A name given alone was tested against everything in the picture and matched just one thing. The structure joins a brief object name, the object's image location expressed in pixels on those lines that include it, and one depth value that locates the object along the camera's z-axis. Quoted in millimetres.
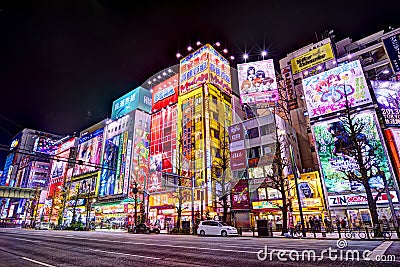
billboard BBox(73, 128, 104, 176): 68812
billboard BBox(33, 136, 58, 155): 102731
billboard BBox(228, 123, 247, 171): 36781
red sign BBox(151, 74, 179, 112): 56156
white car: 21172
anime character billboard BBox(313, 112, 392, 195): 27578
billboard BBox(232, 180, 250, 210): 30706
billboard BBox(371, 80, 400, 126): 29962
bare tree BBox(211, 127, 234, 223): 31231
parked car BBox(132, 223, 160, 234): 28848
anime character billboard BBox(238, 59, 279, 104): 36406
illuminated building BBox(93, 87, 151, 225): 53625
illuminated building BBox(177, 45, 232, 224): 40125
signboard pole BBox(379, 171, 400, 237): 15695
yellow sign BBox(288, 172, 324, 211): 30641
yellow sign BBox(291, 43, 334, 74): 44219
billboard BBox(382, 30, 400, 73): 35781
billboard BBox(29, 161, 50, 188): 96750
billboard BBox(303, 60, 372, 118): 30828
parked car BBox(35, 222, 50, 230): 50262
